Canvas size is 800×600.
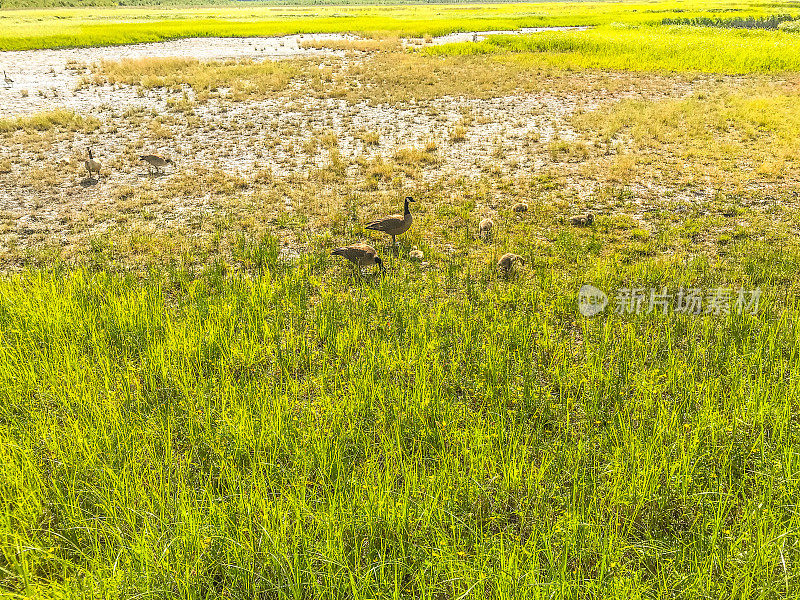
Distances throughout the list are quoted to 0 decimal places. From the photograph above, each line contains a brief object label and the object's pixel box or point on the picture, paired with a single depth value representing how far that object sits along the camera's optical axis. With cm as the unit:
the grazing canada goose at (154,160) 1322
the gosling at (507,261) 800
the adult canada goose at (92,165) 1283
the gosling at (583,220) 991
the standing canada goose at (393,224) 883
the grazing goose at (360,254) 789
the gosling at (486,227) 958
